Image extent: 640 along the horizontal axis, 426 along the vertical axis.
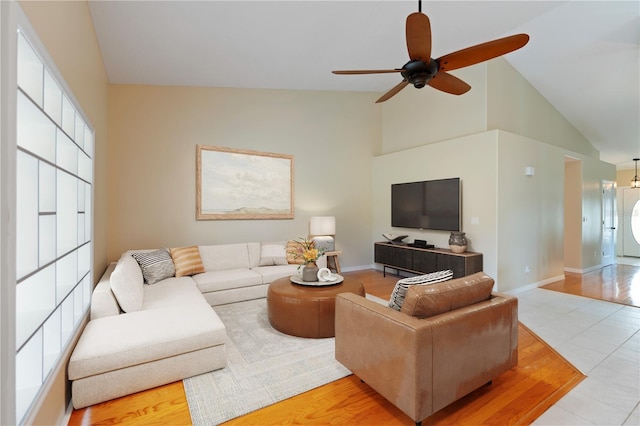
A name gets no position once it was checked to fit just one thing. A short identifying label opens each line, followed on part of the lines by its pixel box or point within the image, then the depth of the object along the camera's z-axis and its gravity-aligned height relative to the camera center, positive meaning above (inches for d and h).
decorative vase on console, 178.2 -17.8
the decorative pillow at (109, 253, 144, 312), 101.7 -26.8
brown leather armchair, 65.9 -31.9
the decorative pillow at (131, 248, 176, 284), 143.5 -26.0
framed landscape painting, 186.4 +18.8
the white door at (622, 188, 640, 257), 326.8 -11.1
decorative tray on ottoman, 127.1 -29.9
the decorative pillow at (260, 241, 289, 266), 185.9 -26.1
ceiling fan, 78.0 +45.9
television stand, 170.7 -29.9
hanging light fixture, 315.3 +33.2
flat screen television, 189.5 +5.6
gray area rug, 77.1 -49.1
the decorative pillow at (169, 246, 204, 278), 157.5 -26.0
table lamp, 207.3 -12.2
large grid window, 54.3 -2.8
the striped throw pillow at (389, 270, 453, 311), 78.7 -19.2
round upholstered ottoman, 114.0 -38.1
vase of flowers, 133.6 -23.9
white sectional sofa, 77.2 -35.5
